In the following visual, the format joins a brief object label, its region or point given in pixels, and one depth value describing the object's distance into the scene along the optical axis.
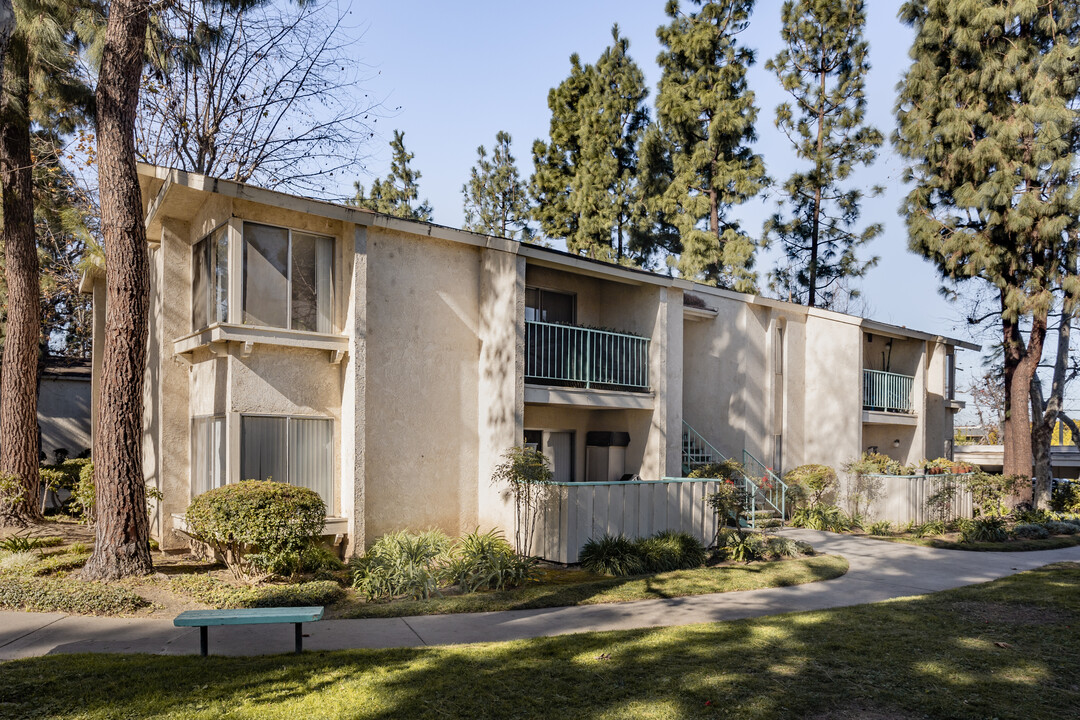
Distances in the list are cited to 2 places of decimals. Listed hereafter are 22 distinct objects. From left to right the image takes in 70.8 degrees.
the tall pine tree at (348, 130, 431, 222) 34.37
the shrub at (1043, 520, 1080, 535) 18.95
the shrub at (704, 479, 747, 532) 13.98
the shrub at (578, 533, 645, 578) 12.05
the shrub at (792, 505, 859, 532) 18.23
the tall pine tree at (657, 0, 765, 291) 28.56
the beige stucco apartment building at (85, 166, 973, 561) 11.88
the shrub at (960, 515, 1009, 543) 16.94
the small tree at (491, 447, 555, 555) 12.29
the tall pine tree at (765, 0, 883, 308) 29.66
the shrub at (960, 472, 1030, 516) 20.25
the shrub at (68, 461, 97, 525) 14.35
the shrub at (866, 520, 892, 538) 17.97
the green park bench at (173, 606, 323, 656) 6.91
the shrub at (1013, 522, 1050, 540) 17.72
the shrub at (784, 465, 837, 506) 19.00
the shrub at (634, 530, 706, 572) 12.45
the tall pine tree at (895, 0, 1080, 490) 19.89
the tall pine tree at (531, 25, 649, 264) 31.12
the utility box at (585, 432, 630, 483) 16.22
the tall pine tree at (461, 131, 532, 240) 34.69
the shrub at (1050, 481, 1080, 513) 24.00
